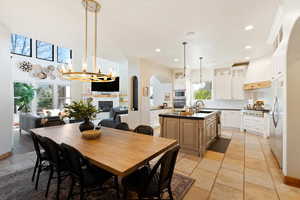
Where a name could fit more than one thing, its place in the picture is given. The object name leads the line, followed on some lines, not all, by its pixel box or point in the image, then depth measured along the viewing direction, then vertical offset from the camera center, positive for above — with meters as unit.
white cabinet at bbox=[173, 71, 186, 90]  7.07 +1.00
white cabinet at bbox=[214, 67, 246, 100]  5.77 +0.75
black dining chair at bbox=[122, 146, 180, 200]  1.37 -0.92
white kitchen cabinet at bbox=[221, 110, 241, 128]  5.98 -0.83
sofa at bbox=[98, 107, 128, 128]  3.26 -0.59
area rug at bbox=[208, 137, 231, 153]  3.66 -1.29
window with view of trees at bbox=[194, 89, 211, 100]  7.00 +0.30
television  8.09 +0.74
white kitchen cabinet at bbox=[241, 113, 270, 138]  4.59 -0.86
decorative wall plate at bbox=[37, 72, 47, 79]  7.42 +1.26
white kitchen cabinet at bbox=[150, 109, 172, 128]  5.92 -0.81
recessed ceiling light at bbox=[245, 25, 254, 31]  2.88 +1.55
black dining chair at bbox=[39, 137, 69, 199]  1.72 -0.74
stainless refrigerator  2.45 -0.38
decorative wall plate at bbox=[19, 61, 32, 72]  6.82 +1.62
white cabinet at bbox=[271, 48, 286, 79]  2.39 +0.73
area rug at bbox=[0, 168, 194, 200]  1.88 -1.33
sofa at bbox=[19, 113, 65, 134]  4.35 -0.75
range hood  4.80 +0.95
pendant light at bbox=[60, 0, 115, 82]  2.23 +0.50
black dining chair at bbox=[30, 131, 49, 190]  2.06 -0.93
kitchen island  3.21 -0.76
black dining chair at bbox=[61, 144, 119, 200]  1.50 -0.90
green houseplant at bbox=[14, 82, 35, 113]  6.29 +0.15
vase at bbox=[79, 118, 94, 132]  2.32 -0.46
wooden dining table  1.34 -0.61
